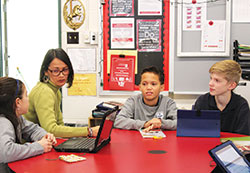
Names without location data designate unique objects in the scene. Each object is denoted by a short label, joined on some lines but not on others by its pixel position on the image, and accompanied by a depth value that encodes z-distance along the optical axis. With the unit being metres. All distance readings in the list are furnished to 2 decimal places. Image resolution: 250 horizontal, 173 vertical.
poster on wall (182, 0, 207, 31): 3.41
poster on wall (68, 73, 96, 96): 3.66
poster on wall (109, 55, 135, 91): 3.60
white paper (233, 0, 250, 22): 3.36
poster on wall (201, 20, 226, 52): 3.40
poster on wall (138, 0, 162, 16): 3.50
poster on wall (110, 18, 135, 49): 3.57
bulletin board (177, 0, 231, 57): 3.40
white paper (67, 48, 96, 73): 3.63
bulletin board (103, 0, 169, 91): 3.52
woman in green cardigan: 1.80
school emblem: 3.62
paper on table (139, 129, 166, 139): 1.81
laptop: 1.42
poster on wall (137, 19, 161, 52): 3.53
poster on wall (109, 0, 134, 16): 3.53
